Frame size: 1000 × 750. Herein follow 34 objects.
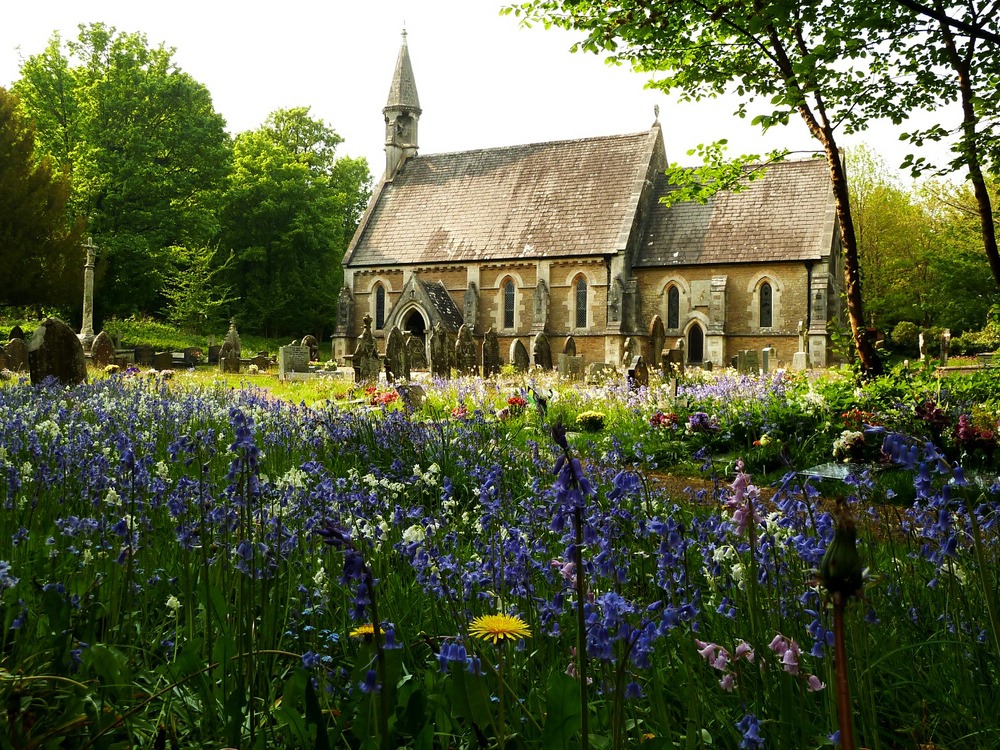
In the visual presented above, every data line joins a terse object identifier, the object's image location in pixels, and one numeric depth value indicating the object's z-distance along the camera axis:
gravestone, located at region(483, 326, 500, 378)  25.69
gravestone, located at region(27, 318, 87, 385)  13.48
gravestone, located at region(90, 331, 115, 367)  24.14
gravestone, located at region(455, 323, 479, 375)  25.08
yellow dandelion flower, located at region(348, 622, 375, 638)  1.87
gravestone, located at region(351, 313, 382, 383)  19.80
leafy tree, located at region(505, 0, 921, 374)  8.03
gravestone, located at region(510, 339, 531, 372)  26.99
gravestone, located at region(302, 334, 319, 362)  29.01
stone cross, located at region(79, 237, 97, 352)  28.30
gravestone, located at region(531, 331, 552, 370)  27.94
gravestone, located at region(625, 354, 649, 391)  16.50
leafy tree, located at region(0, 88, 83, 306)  33.59
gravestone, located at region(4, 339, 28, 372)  20.19
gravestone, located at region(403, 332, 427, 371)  25.19
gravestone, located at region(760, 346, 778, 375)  25.53
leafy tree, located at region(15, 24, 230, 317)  38.91
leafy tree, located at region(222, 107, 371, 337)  47.41
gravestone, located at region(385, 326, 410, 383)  20.11
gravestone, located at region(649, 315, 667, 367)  22.91
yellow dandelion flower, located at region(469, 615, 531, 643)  1.80
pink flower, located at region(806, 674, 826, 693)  1.72
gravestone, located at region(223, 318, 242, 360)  26.88
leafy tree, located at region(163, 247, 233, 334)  39.62
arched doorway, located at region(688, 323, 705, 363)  32.38
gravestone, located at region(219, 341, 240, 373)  26.53
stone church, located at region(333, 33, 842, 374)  31.05
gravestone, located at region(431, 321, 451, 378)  22.88
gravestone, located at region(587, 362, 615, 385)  18.24
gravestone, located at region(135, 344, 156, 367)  28.44
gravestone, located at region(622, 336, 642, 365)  24.39
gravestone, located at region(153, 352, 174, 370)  27.64
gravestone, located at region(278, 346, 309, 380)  22.51
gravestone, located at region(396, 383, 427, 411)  12.42
